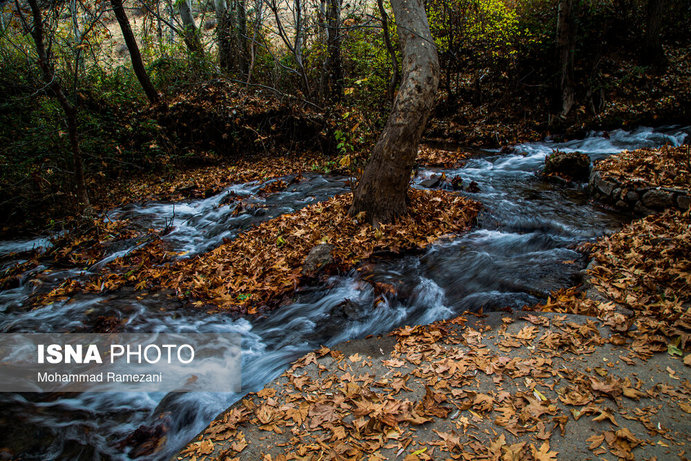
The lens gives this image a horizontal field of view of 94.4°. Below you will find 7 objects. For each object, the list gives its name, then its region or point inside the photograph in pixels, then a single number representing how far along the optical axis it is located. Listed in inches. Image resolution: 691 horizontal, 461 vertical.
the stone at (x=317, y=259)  206.2
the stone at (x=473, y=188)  333.2
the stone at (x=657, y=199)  224.4
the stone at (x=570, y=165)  336.5
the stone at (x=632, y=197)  246.2
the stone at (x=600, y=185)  270.8
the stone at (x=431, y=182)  346.0
